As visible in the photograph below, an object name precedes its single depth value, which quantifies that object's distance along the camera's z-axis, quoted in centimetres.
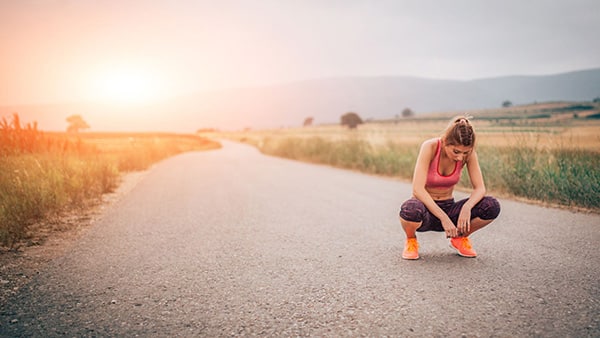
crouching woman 352
